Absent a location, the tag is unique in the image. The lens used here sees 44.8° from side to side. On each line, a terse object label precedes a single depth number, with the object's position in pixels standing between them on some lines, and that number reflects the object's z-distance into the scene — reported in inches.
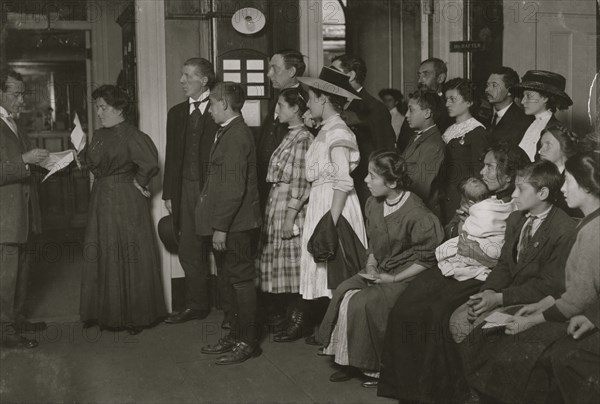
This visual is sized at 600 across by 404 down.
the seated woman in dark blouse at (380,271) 147.9
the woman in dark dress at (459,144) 173.6
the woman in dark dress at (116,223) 194.1
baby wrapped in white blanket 143.0
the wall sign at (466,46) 222.4
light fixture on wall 212.1
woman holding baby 136.2
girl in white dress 167.0
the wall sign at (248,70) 214.2
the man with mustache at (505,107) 178.9
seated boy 126.9
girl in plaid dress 179.2
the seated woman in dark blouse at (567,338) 112.7
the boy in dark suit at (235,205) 166.6
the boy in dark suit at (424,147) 170.7
